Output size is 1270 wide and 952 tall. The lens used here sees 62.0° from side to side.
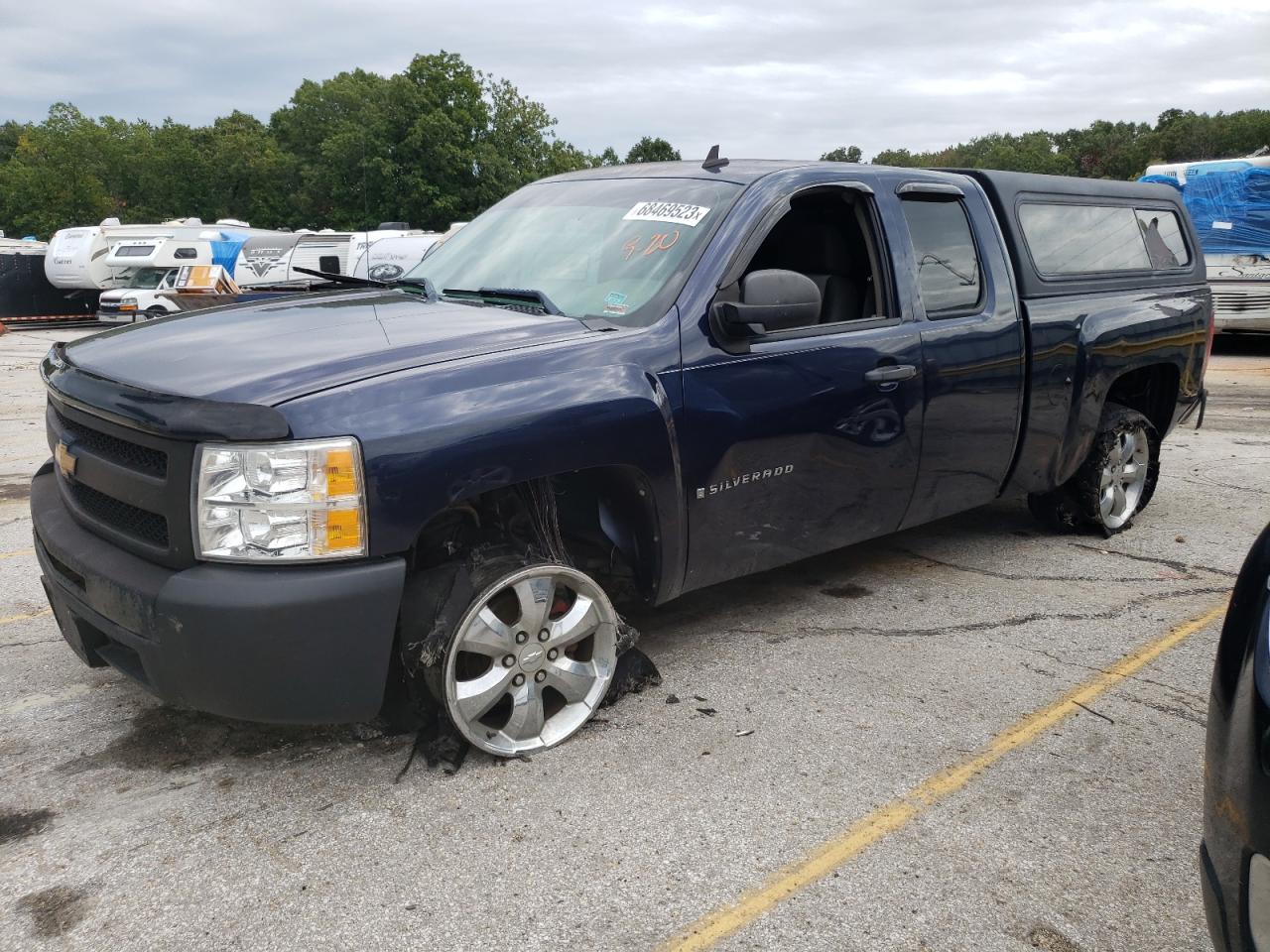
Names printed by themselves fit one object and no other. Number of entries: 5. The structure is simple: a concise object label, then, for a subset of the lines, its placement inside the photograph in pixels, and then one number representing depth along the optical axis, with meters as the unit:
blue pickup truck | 2.73
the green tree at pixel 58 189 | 61.41
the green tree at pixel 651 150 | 84.51
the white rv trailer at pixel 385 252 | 22.89
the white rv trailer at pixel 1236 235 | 14.32
